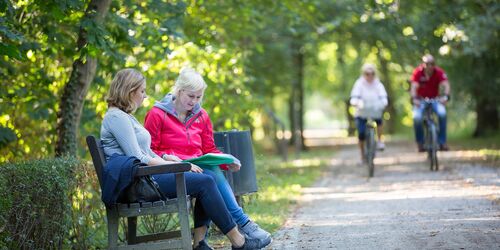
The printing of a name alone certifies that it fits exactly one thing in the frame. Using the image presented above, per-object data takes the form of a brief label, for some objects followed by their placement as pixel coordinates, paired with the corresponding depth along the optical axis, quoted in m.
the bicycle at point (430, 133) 28.54
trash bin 15.22
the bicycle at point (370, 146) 28.65
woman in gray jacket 12.32
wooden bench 11.97
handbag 12.20
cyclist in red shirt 29.34
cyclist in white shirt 29.82
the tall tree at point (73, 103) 19.37
